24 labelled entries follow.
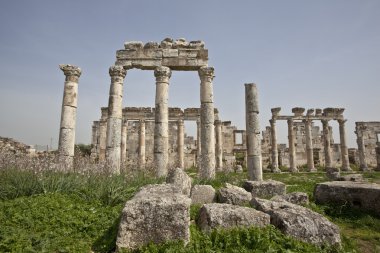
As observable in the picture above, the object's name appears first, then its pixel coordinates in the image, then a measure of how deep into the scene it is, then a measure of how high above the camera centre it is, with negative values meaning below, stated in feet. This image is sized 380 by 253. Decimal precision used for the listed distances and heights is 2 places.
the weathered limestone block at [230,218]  17.10 -3.68
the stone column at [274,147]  103.96 +4.96
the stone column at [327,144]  106.63 +6.25
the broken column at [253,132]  47.75 +4.90
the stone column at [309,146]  105.60 +5.35
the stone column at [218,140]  100.89 +7.23
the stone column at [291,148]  104.58 +4.57
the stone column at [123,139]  96.42 +7.20
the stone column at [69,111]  48.88 +8.67
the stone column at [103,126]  97.87 +11.97
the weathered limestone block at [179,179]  27.37 -1.99
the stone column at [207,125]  48.16 +6.25
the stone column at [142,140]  100.73 +7.08
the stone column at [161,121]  48.81 +6.98
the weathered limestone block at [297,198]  28.45 -3.98
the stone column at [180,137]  97.21 +7.99
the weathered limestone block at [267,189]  31.83 -3.41
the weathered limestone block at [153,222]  14.37 -3.34
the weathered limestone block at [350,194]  26.13 -3.48
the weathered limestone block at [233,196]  25.49 -3.45
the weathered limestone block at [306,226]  16.61 -4.09
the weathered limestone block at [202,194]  27.48 -3.51
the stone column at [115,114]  49.16 +8.33
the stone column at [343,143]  106.48 +6.73
